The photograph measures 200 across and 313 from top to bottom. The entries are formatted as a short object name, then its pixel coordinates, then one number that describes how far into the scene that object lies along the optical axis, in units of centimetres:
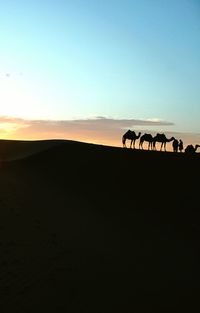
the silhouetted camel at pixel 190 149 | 3488
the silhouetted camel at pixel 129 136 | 3566
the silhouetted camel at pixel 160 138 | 3634
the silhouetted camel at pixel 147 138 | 3612
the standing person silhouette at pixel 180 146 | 3825
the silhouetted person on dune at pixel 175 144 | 3800
